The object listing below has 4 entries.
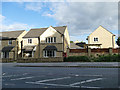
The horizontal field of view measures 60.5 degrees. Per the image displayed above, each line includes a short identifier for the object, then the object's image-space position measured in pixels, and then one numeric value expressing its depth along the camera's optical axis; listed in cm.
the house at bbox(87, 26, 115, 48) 2971
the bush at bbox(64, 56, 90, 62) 1814
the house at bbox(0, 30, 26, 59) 2610
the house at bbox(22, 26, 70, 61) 2373
